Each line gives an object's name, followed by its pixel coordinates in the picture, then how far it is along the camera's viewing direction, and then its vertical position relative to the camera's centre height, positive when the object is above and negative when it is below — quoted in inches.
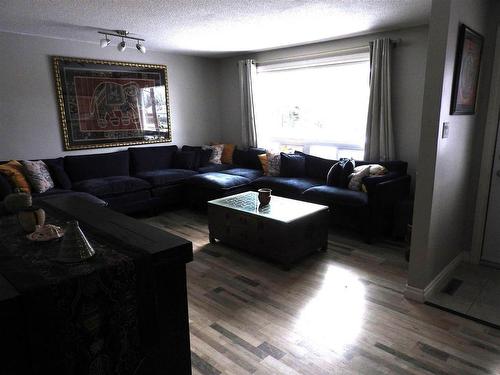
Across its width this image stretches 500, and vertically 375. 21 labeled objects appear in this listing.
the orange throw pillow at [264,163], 201.8 -27.6
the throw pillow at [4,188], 143.7 -27.5
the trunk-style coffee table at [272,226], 122.3 -40.9
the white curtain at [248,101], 222.2 +8.6
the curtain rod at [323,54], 171.8 +31.8
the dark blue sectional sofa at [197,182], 146.8 -33.2
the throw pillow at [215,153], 225.9 -23.9
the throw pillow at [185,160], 214.1 -26.4
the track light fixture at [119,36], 157.1 +37.5
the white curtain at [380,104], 162.6 +3.8
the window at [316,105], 182.1 +4.7
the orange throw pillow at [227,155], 231.3 -25.8
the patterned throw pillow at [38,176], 155.2 -25.1
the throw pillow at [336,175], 164.3 -28.6
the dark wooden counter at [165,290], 44.7 -22.6
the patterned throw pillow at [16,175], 150.6 -23.4
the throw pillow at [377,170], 155.3 -25.4
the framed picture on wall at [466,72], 95.0 +11.0
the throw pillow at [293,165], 191.0 -27.7
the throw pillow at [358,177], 156.8 -28.7
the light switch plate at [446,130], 94.7 -5.1
